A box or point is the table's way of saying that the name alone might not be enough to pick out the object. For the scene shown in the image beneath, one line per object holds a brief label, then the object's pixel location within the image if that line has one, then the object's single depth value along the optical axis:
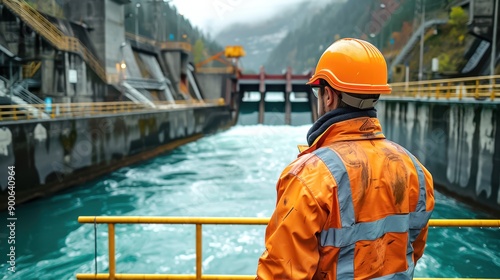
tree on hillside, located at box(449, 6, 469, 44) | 34.53
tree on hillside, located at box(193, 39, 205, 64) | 96.52
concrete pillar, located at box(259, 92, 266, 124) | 47.34
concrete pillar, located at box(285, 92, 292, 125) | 48.59
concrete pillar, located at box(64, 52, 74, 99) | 20.69
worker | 1.51
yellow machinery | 48.22
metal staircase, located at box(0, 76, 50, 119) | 15.49
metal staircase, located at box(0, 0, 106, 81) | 19.45
